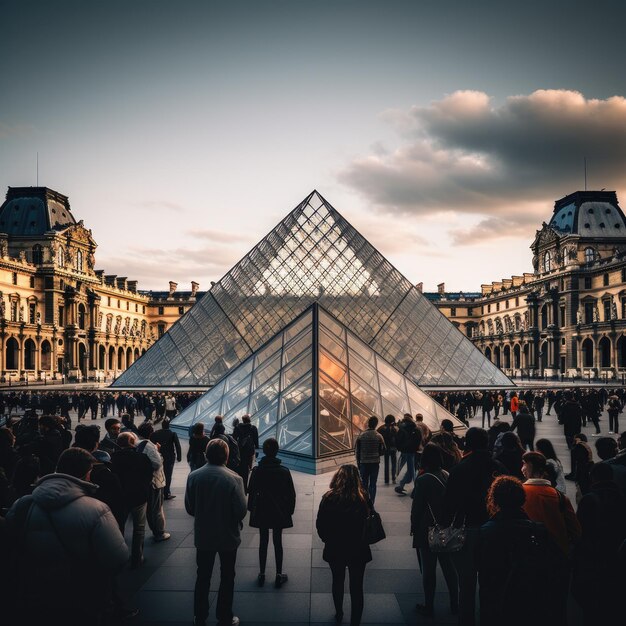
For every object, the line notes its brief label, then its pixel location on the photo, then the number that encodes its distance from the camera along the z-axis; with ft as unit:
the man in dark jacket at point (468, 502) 11.96
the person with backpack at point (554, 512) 10.90
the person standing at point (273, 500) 14.66
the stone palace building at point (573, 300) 169.68
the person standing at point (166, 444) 22.62
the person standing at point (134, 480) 15.44
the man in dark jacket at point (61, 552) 7.92
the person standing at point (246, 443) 23.89
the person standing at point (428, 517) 13.00
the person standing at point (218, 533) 12.33
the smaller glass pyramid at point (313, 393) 33.88
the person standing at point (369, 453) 22.43
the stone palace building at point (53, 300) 164.66
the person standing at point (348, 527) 11.48
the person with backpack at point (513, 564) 8.21
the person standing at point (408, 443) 26.32
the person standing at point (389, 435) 27.96
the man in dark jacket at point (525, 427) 30.60
